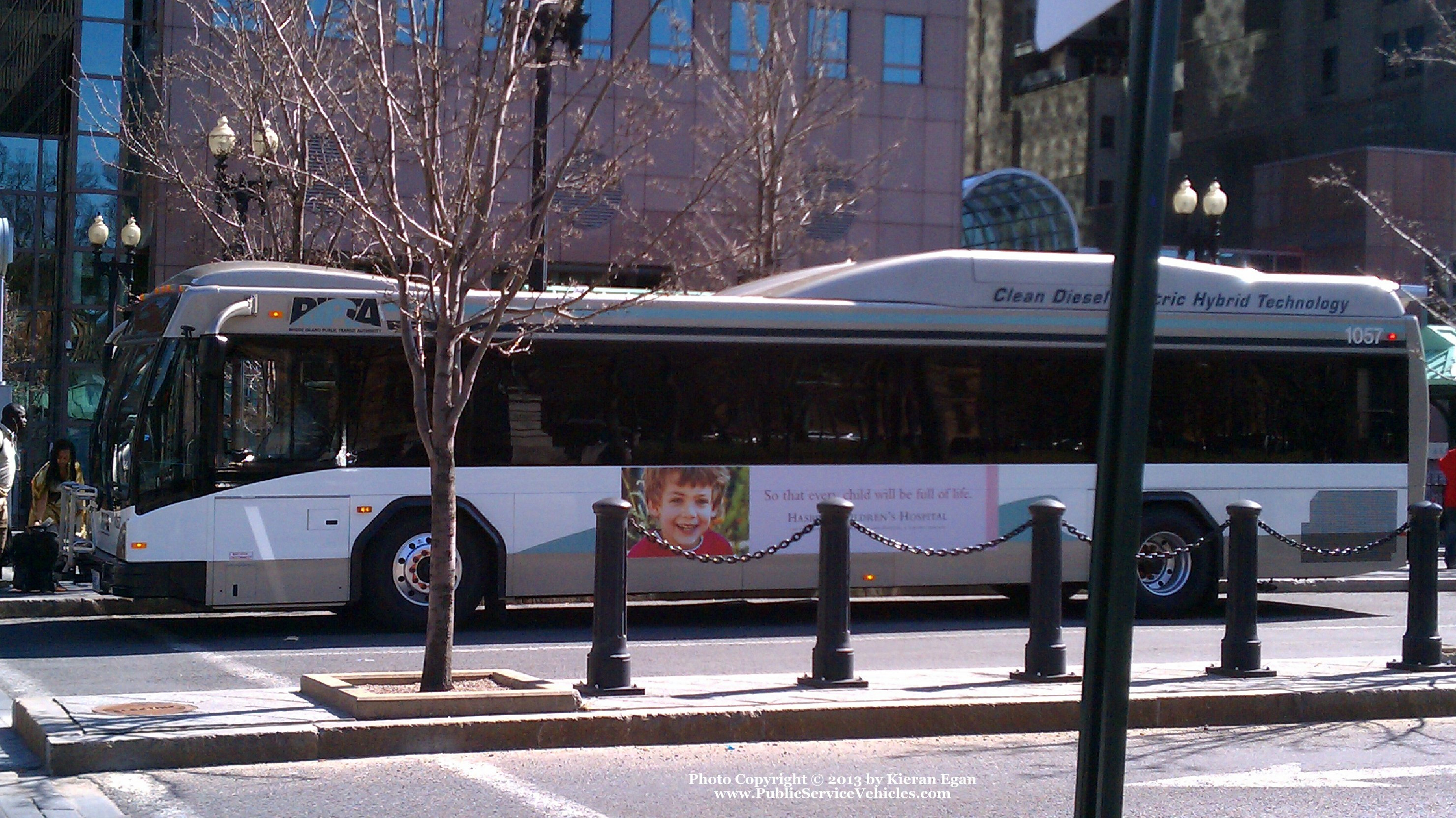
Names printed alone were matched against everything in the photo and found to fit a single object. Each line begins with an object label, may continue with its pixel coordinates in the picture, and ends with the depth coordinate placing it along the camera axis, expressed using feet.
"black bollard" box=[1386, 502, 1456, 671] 34.60
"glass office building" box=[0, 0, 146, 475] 106.93
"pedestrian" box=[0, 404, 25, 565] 50.93
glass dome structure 141.08
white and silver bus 41.55
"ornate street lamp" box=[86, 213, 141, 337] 78.07
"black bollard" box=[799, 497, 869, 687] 30.89
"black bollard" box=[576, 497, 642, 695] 29.66
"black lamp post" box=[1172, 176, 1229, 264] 85.40
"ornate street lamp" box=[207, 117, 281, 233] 57.93
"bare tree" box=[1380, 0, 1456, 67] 46.52
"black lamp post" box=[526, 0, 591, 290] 30.58
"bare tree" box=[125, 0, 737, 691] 27.99
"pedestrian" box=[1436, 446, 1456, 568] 67.00
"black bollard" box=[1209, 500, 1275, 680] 33.19
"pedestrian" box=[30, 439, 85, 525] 53.62
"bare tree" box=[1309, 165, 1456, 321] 54.39
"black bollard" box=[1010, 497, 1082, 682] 32.35
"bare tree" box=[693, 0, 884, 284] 67.82
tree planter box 26.32
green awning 88.07
